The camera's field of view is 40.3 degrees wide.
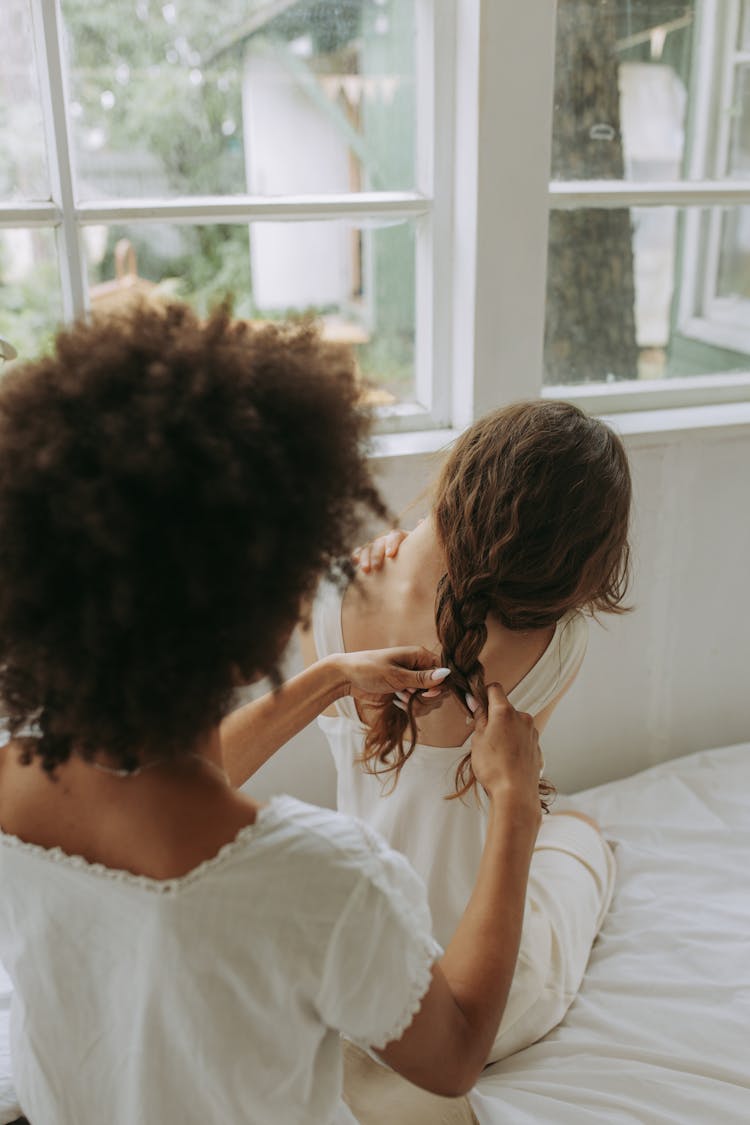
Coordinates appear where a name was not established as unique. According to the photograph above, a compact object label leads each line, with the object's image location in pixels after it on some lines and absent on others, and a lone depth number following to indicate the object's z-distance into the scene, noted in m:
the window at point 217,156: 1.52
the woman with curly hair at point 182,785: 0.62
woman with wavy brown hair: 1.16
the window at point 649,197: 1.79
